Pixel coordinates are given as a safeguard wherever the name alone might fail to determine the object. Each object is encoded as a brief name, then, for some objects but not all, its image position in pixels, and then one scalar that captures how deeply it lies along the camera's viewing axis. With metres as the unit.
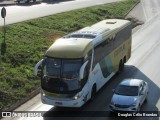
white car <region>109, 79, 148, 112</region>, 21.62
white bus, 22.17
